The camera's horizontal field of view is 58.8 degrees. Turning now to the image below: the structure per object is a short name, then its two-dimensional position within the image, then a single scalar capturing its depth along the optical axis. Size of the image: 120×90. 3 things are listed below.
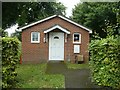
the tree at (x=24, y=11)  10.56
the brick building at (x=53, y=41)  8.23
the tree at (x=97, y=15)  10.06
